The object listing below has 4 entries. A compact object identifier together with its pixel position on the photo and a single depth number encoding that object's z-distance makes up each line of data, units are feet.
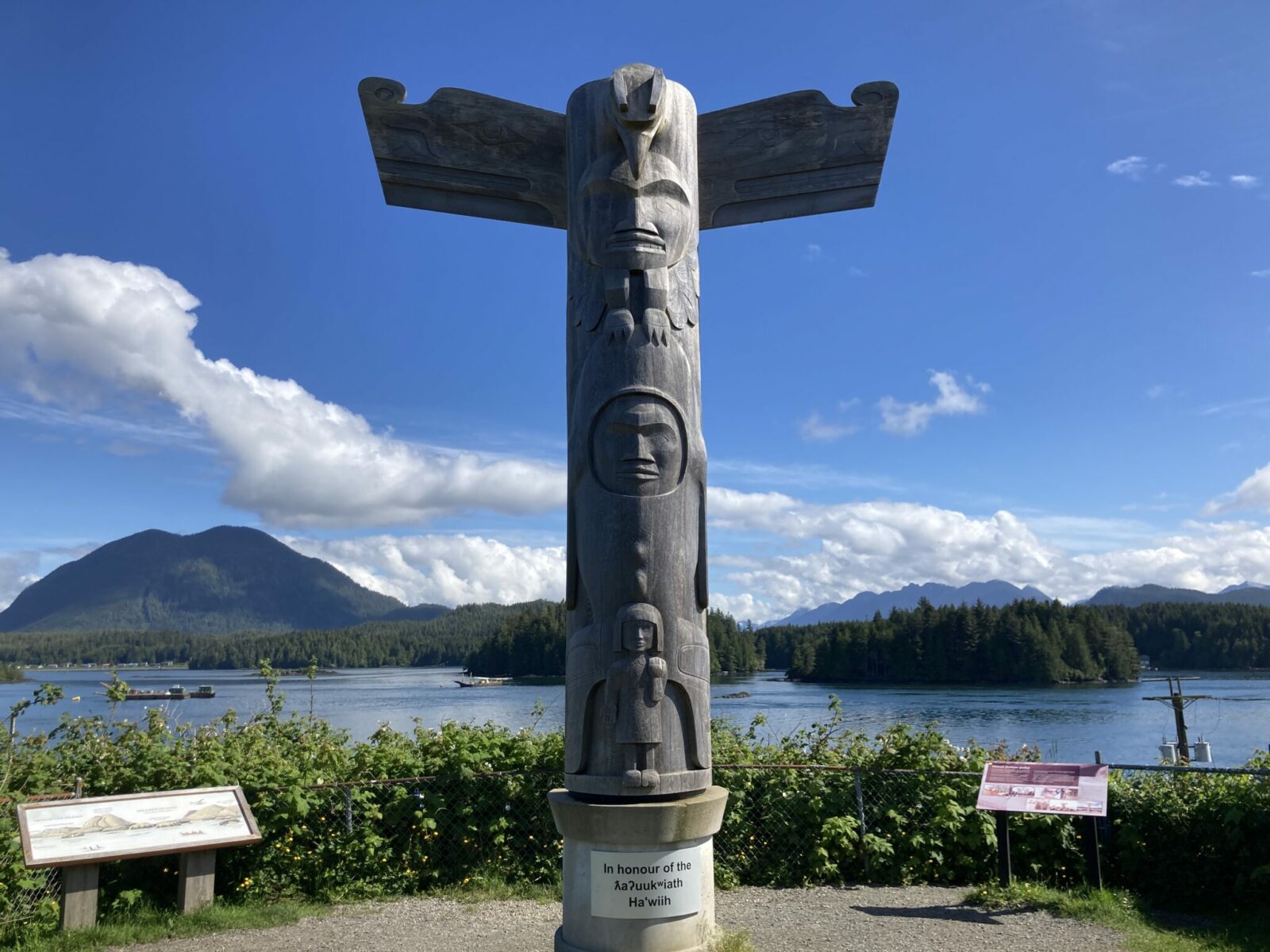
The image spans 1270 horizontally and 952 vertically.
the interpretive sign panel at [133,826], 20.66
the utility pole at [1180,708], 62.10
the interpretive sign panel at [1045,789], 22.71
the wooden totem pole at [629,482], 13.82
